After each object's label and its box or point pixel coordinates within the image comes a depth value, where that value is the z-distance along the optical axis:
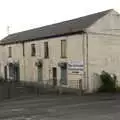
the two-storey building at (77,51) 33.47
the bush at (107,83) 33.38
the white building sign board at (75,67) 33.78
